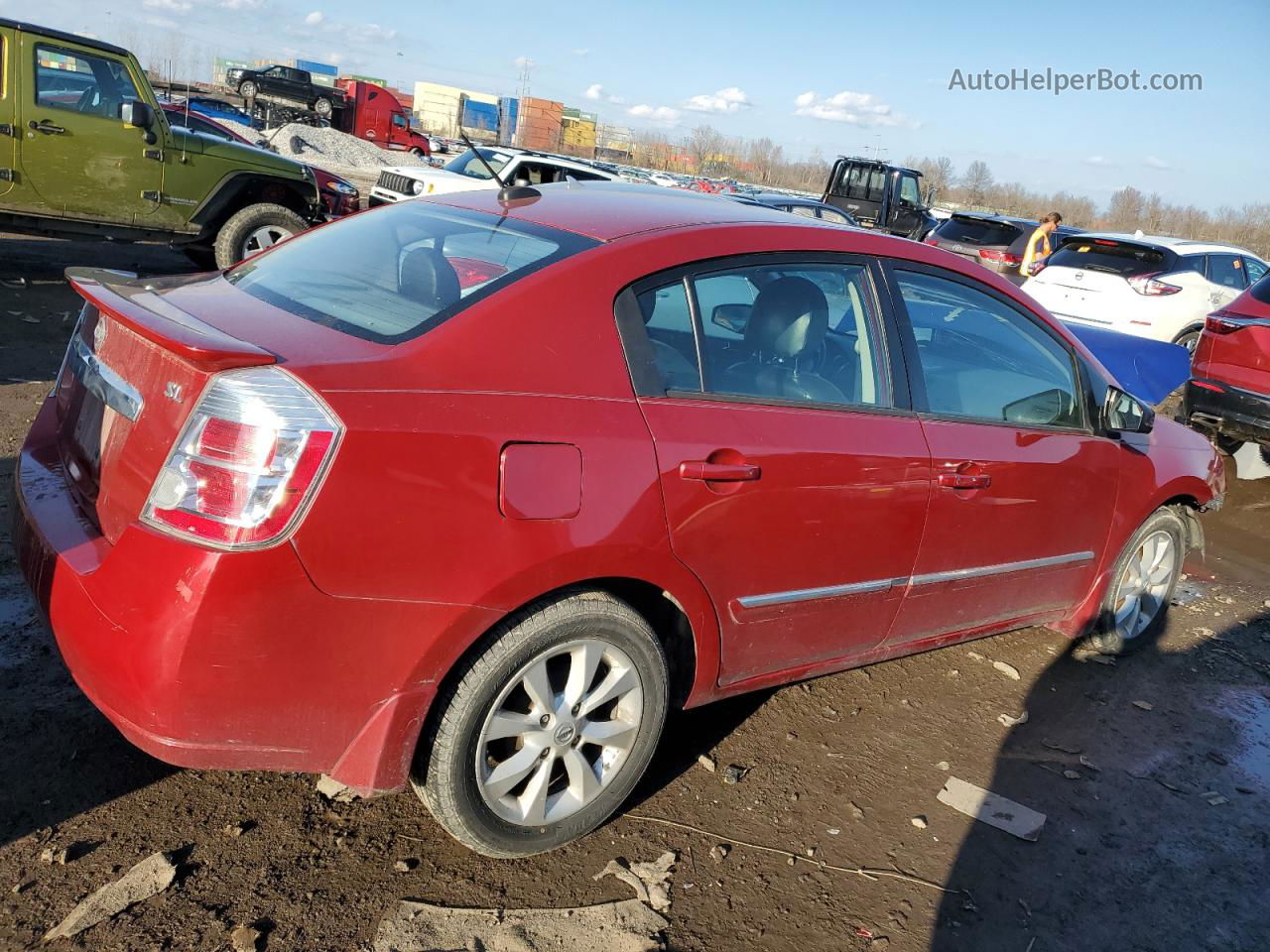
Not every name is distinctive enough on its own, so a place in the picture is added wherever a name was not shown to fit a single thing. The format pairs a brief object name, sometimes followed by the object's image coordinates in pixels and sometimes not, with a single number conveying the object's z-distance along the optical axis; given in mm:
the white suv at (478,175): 12133
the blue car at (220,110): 30281
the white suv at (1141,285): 10875
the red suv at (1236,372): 7035
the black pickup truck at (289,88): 40188
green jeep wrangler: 8172
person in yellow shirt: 14469
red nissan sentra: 2186
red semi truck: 42438
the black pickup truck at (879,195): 22141
